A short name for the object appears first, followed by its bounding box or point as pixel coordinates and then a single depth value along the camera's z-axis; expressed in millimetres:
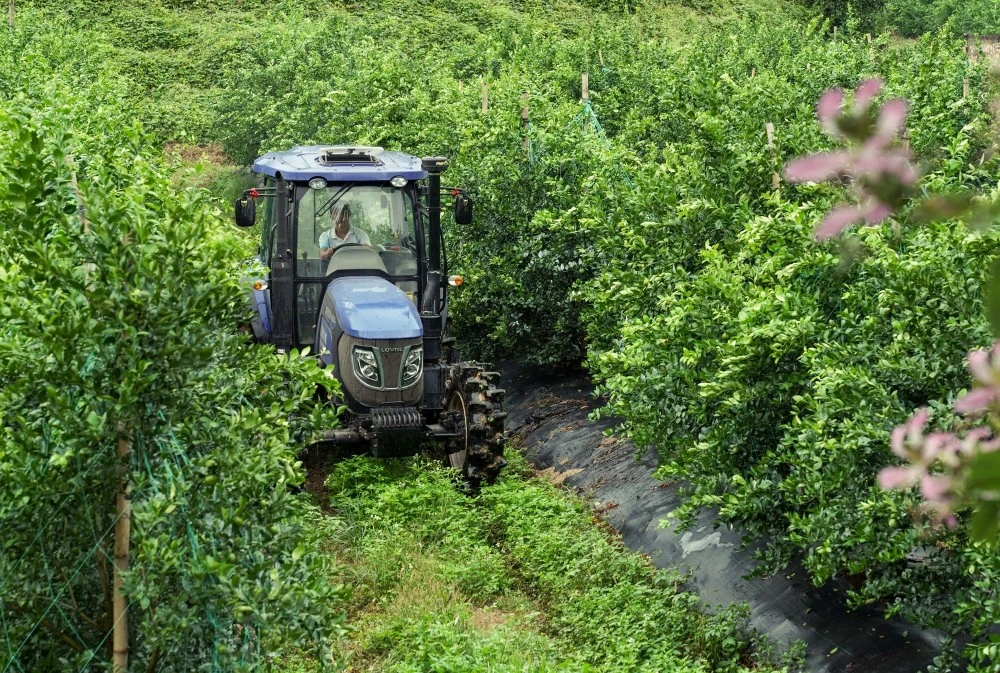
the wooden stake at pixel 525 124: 14173
